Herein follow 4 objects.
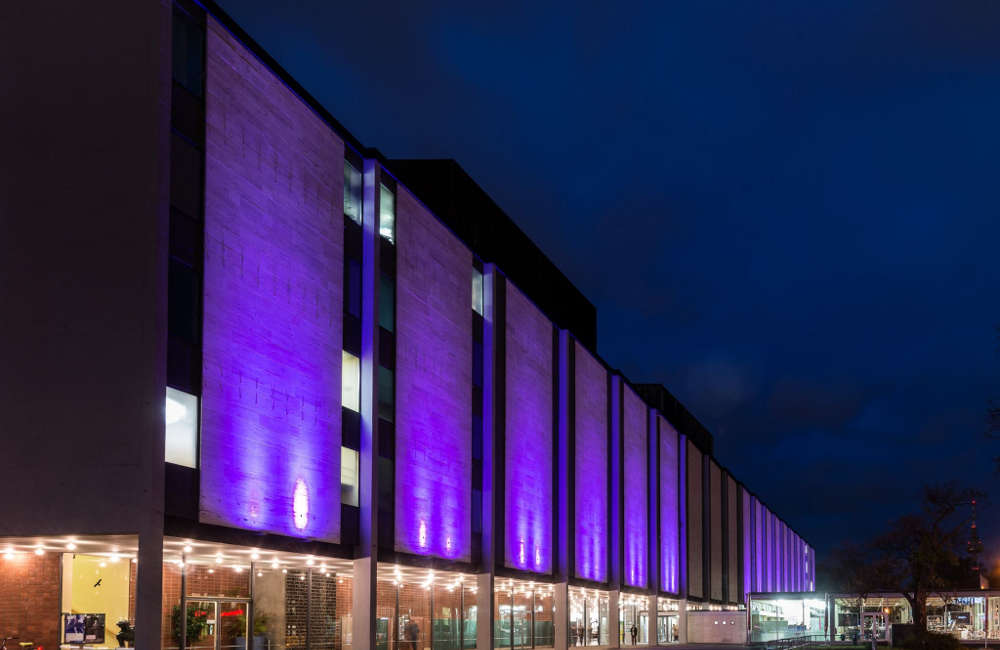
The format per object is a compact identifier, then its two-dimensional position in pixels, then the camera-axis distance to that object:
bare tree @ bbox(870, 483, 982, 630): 79.25
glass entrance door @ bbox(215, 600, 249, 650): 33.94
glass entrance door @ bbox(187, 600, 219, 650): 32.06
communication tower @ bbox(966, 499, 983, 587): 76.44
